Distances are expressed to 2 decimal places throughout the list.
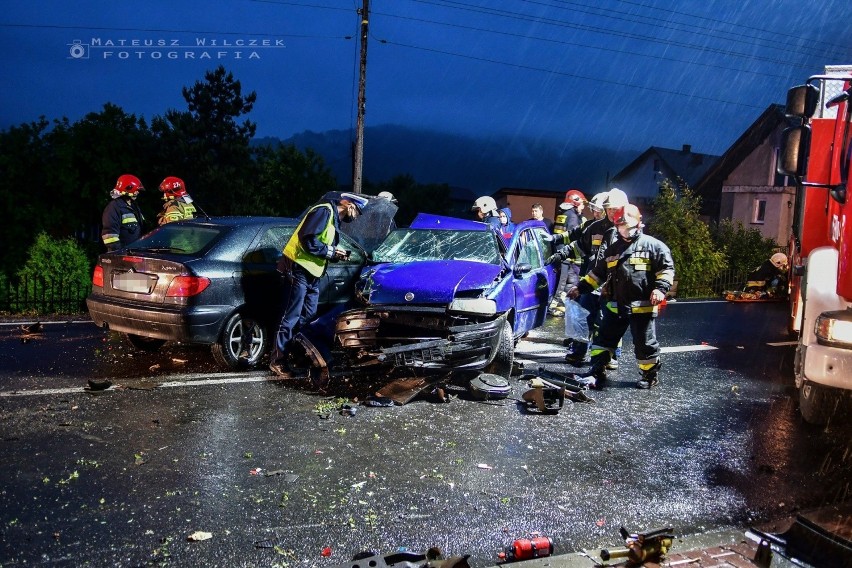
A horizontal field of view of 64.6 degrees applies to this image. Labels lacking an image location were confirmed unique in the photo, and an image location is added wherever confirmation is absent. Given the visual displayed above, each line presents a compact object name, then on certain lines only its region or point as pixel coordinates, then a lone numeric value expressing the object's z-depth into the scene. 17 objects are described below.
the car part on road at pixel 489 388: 6.17
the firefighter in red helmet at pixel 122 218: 9.22
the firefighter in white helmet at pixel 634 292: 6.72
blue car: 6.07
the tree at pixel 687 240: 19.06
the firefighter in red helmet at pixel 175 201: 9.59
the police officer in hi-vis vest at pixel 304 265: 6.69
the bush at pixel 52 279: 11.80
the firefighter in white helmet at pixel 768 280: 16.28
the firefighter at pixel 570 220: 11.22
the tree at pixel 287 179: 24.81
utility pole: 19.09
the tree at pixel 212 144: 22.22
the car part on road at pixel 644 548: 3.26
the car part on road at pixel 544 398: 5.89
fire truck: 4.39
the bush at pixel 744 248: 21.14
